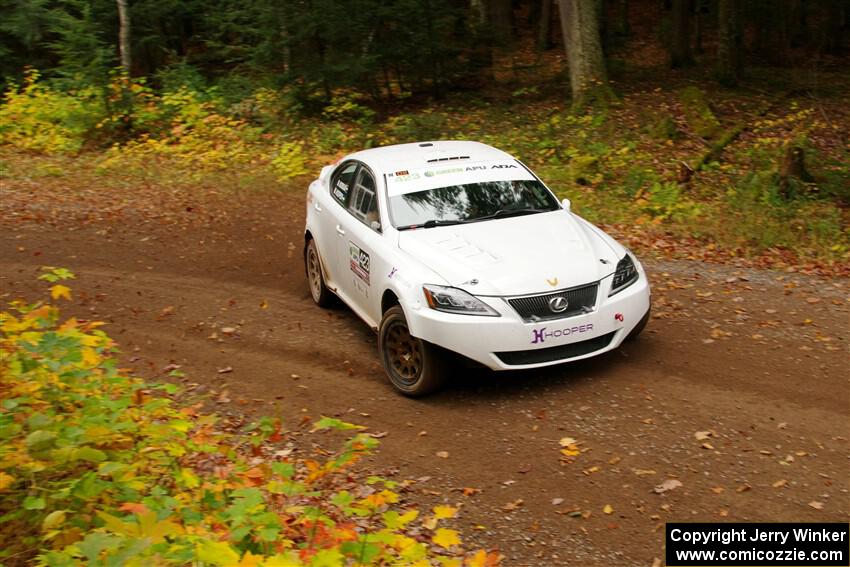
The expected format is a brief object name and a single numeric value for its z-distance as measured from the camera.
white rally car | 7.08
